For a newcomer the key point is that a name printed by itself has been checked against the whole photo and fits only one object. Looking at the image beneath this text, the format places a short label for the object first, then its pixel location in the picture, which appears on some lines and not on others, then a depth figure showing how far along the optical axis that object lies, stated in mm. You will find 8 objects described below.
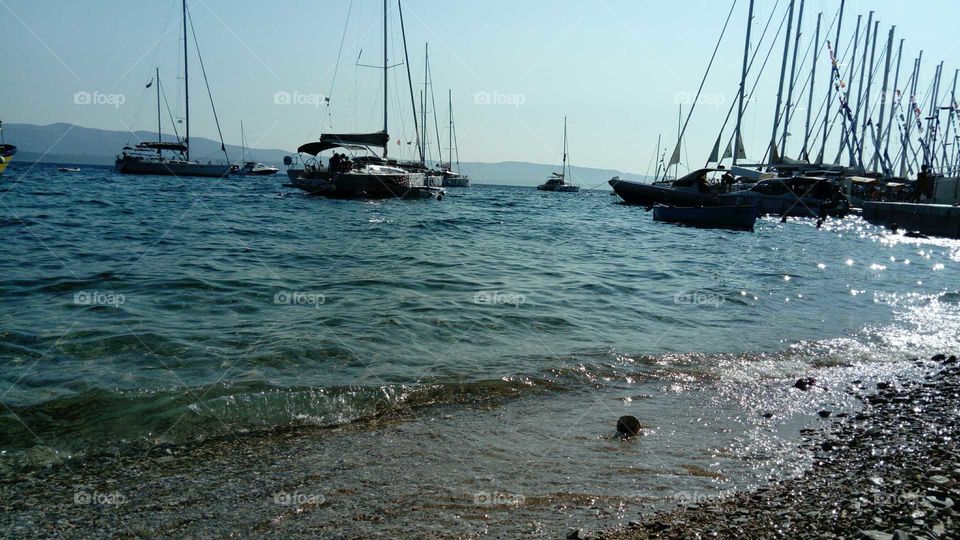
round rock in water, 6227
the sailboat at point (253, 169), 98700
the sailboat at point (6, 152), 44781
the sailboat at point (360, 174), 44219
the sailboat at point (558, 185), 125825
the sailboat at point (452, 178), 103081
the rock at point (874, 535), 3954
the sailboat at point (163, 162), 74812
